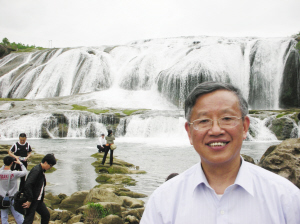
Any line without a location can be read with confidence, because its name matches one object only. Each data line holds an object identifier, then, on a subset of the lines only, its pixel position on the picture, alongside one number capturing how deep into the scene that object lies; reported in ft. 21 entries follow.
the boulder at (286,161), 17.50
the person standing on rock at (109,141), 37.78
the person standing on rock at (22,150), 23.85
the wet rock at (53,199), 24.03
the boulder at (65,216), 19.50
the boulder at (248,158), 30.96
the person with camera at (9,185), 16.41
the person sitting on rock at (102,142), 46.82
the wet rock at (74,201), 23.12
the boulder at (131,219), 18.60
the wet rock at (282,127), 73.72
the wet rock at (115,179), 31.17
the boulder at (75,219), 18.61
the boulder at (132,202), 22.27
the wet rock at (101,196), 22.30
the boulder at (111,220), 17.39
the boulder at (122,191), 25.76
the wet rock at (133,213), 19.64
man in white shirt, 5.27
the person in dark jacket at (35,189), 15.01
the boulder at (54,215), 19.97
